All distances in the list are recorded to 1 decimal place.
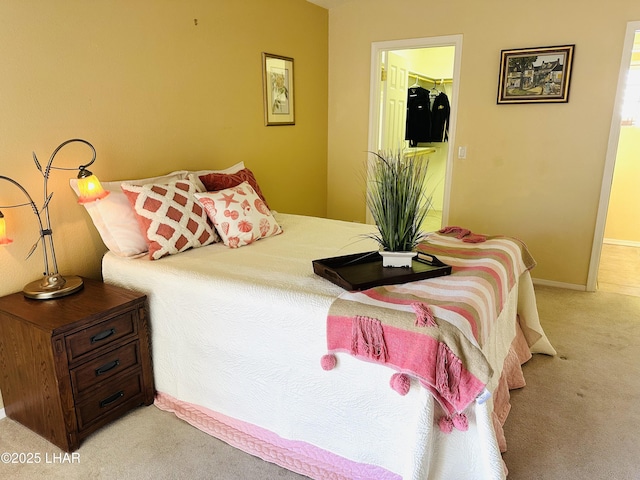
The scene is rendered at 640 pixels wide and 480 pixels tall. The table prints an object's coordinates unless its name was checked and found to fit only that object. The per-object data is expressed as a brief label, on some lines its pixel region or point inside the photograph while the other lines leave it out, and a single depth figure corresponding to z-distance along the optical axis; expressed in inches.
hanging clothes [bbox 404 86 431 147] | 209.0
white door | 170.2
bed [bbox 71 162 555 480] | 59.4
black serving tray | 71.0
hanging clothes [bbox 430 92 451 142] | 211.5
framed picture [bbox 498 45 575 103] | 134.2
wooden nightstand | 70.9
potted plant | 70.9
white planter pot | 75.7
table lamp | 79.5
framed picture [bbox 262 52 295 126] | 141.4
